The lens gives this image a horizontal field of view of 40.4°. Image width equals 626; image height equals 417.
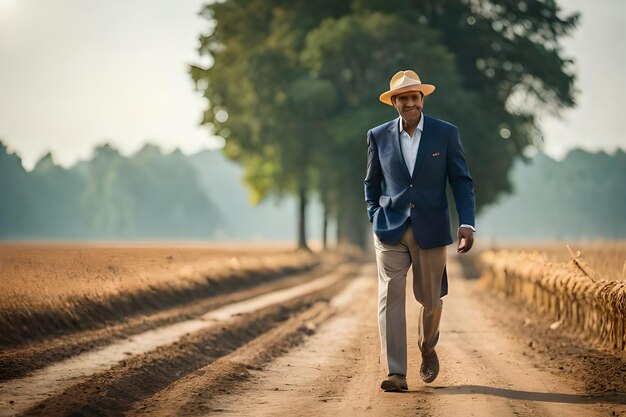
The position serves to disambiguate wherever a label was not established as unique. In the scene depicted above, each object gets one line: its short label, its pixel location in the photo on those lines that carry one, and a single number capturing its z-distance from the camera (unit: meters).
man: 6.93
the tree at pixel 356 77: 32.69
